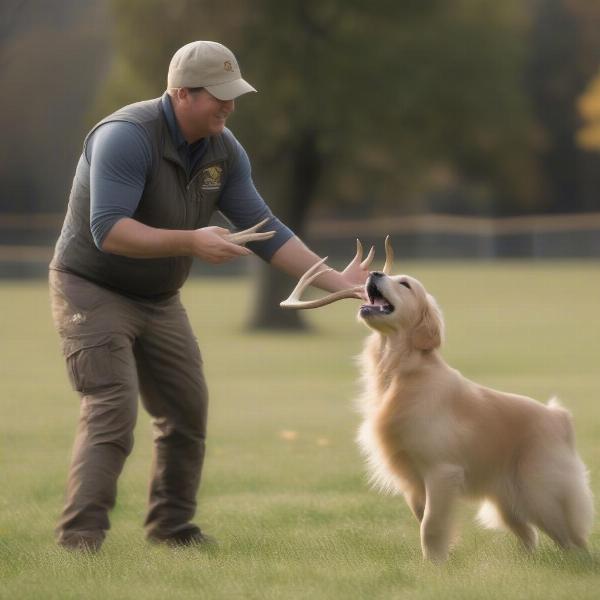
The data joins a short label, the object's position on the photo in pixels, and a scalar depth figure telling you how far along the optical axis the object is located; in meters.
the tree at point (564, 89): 59.66
